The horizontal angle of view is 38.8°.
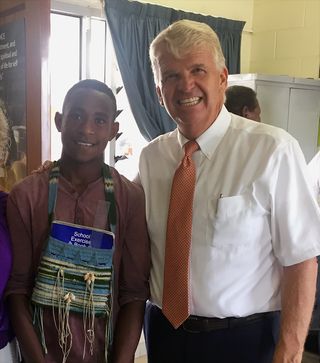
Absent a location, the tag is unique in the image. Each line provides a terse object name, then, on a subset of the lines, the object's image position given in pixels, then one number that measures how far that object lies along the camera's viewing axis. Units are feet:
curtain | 9.67
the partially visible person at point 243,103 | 7.83
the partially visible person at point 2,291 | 4.04
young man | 4.01
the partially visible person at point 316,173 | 9.56
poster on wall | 5.64
